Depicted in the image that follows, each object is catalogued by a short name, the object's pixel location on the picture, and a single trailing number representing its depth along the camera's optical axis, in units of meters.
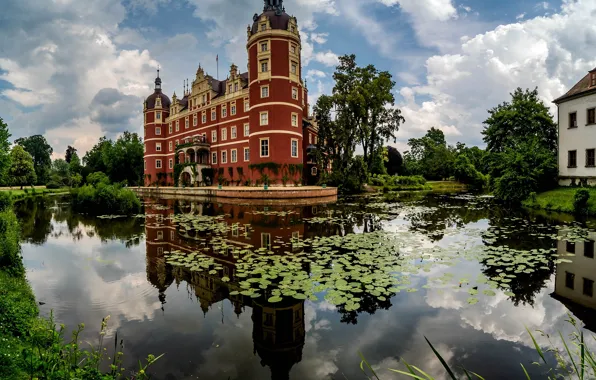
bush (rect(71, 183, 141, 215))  17.47
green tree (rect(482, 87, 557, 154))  29.72
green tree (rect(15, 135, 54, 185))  78.94
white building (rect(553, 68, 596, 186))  19.17
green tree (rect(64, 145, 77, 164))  95.81
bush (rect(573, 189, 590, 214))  14.93
